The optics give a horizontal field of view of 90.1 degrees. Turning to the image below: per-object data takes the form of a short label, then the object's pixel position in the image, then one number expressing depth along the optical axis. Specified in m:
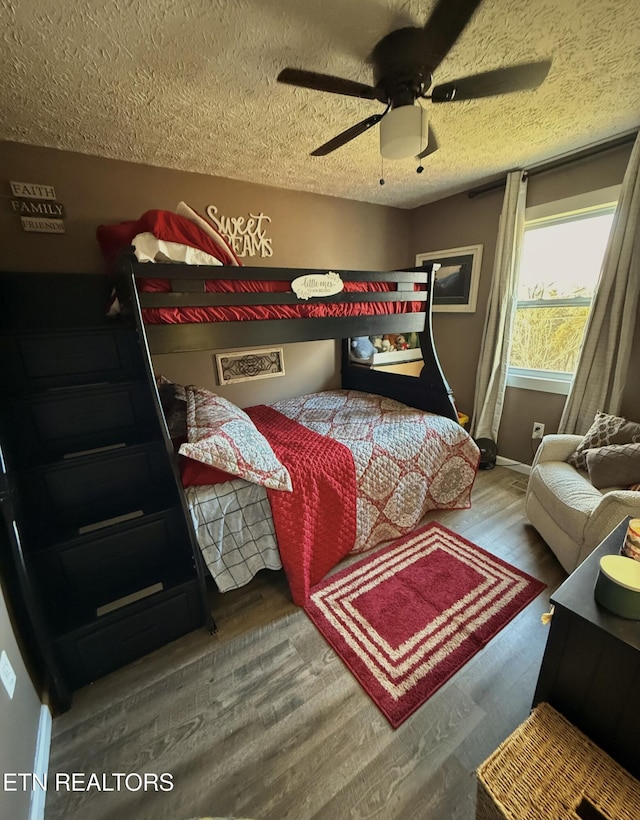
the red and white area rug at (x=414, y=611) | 1.33
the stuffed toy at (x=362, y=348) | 3.12
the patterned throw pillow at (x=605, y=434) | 1.89
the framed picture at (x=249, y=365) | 2.64
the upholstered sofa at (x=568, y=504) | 1.46
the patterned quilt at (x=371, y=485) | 1.57
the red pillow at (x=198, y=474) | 1.50
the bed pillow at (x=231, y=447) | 1.41
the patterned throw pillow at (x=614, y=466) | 1.71
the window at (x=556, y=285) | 2.29
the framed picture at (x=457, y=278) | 2.92
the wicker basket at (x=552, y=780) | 0.75
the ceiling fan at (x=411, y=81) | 1.05
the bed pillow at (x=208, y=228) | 1.42
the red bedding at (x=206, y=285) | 1.36
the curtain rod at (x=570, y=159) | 1.96
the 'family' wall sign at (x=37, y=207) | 1.80
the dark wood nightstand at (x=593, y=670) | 0.78
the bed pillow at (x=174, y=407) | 1.75
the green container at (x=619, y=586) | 0.80
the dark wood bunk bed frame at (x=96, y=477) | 1.27
